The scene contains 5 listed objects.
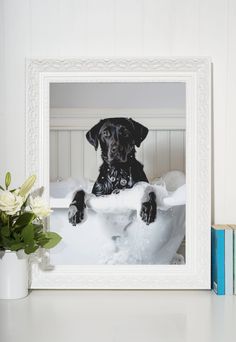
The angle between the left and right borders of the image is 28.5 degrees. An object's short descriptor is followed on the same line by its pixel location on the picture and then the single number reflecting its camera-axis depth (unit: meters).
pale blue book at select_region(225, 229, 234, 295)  1.45
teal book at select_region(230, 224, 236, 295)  1.46
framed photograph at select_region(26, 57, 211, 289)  1.53
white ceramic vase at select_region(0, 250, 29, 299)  1.43
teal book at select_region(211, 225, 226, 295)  1.45
